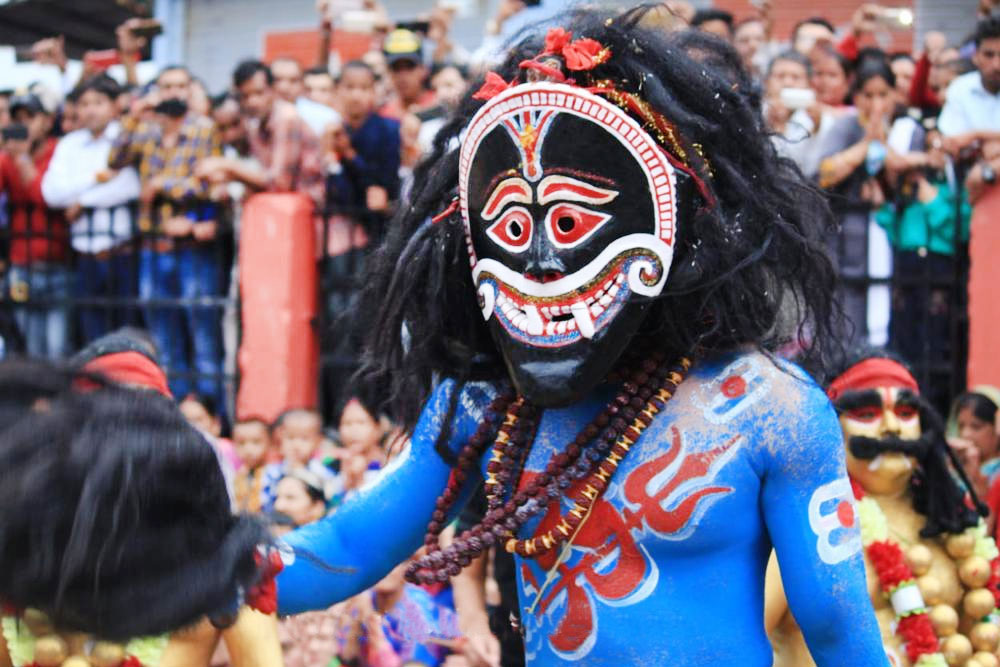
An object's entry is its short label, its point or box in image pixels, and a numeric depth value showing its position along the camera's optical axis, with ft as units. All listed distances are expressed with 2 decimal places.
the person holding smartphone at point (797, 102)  40.40
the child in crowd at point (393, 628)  30.55
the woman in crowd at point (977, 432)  34.71
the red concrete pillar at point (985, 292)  40.14
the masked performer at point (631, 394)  15.35
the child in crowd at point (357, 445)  38.29
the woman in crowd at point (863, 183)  40.93
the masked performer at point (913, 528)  25.03
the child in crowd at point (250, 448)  40.27
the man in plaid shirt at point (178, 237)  49.75
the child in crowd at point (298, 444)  38.86
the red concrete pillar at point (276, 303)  48.11
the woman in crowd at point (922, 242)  41.45
